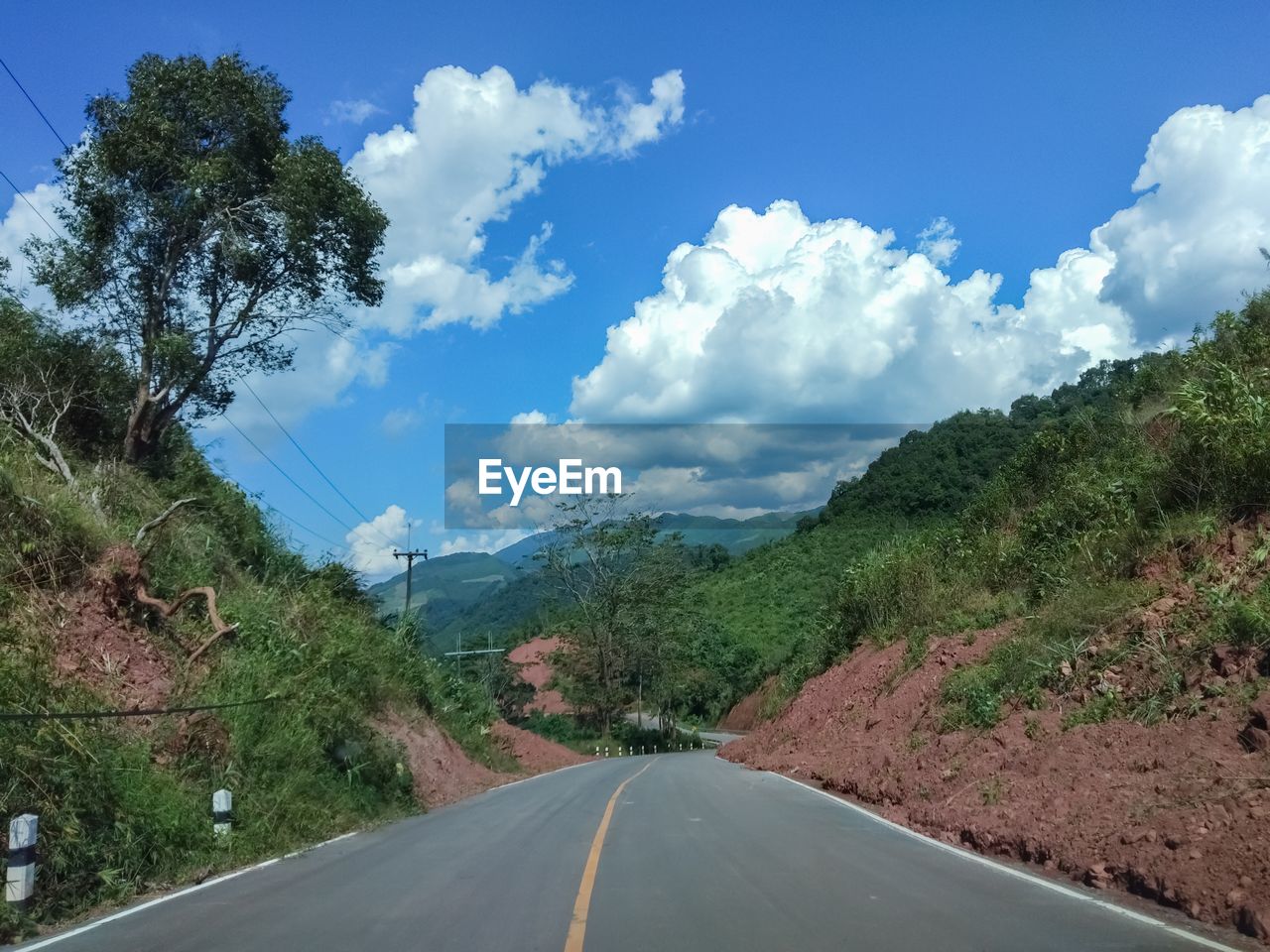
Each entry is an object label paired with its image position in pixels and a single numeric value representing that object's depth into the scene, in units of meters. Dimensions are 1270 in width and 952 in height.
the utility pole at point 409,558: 44.91
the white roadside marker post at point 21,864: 8.03
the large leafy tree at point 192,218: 21.62
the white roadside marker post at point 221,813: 11.44
